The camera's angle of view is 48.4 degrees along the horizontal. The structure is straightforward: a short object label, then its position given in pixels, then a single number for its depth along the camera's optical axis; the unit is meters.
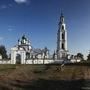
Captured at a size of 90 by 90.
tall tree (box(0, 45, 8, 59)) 45.81
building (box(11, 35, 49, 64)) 36.16
